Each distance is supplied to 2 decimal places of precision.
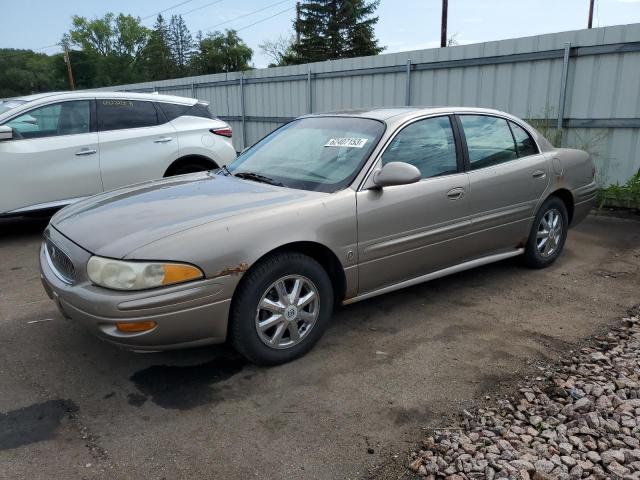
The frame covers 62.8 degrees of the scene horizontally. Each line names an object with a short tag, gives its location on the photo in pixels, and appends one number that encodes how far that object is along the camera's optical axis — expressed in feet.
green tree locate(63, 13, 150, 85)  272.10
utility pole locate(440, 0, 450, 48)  72.33
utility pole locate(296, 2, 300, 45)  149.18
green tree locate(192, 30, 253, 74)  222.28
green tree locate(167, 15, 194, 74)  261.03
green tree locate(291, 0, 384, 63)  147.23
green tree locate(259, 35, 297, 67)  152.83
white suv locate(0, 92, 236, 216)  19.60
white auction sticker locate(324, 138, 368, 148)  12.40
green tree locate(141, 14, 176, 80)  255.91
